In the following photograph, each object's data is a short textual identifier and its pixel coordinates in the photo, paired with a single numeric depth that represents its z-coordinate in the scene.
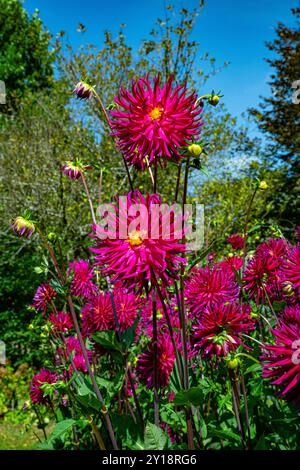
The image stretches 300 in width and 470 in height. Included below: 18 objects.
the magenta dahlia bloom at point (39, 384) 2.42
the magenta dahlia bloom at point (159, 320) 2.15
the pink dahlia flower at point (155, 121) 1.33
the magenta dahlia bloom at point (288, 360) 1.07
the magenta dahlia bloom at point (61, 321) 2.38
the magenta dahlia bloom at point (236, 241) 2.77
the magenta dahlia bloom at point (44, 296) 2.16
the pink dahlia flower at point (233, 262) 2.13
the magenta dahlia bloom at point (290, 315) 1.49
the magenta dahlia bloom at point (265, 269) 1.91
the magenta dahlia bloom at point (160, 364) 1.81
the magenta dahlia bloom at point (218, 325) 1.50
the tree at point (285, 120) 9.69
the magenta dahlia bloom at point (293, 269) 1.54
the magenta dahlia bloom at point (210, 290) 1.67
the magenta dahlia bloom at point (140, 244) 1.24
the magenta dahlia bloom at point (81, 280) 2.12
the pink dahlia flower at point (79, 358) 2.31
